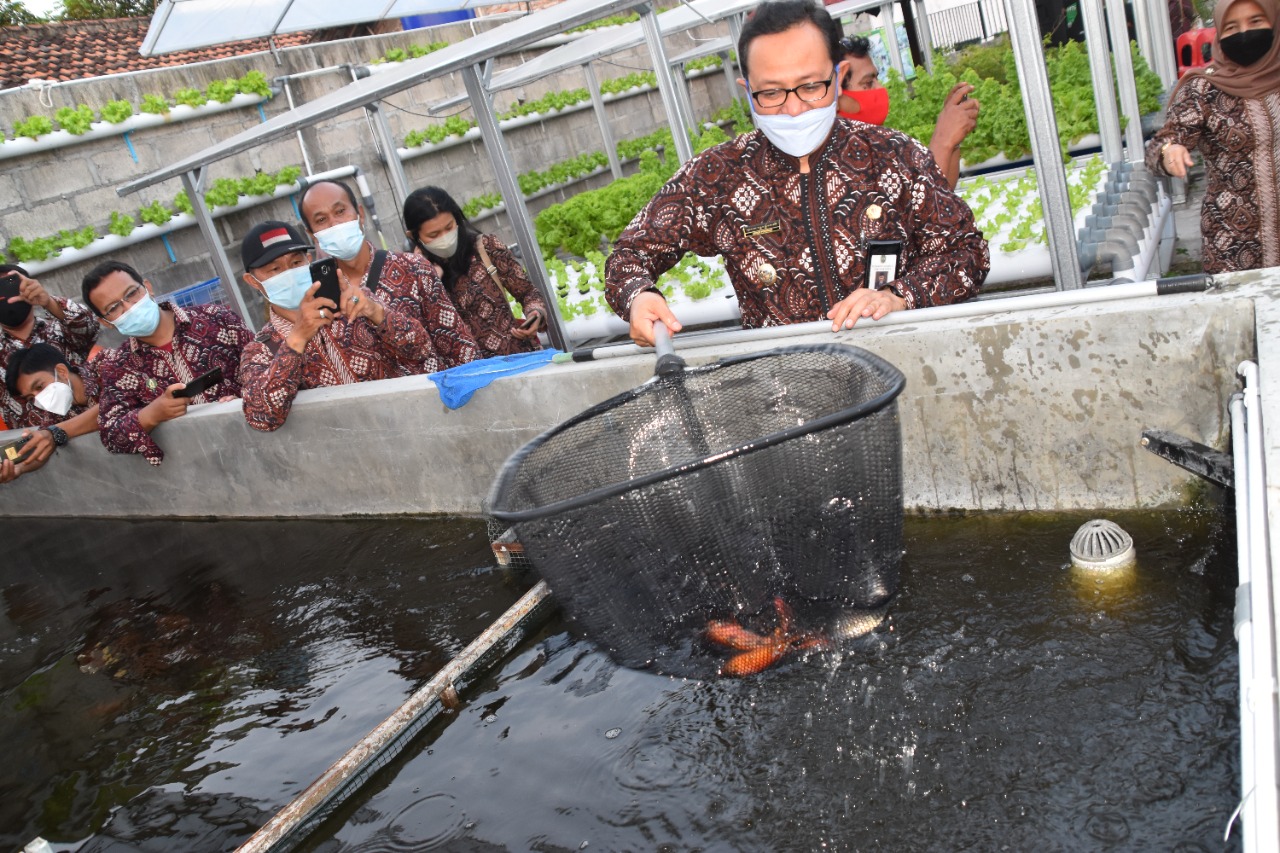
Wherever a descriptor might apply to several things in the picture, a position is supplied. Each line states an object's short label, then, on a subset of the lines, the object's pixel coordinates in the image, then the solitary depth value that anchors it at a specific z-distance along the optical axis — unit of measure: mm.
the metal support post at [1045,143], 3119
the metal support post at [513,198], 4141
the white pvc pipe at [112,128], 9195
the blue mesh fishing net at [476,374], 4141
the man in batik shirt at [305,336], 4525
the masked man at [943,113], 4133
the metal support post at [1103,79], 6133
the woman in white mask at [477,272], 5176
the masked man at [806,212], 2832
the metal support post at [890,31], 13219
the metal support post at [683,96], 11844
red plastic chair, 10492
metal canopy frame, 3207
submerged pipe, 2461
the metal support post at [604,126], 12368
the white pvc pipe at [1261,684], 1246
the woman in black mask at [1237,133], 3656
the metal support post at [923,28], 11492
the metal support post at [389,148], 8781
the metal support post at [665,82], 5320
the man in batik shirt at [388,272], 4695
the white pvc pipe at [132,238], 9242
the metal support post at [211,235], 5875
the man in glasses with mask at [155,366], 5340
